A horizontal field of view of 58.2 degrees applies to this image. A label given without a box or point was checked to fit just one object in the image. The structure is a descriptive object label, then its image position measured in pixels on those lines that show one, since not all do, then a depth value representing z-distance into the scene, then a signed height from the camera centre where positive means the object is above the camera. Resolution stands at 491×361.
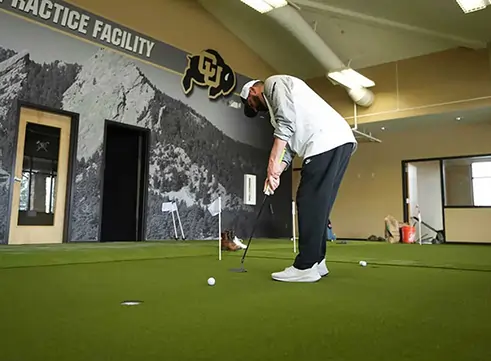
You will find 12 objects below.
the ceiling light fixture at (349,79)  8.91 +2.96
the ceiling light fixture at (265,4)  7.01 +3.46
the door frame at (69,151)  6.06 +0.97
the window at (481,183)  10.48 +0.96
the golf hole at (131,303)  1.61 -0.31
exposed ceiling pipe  7.99 +3.55
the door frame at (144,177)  7.62 +0.72
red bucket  9.34 -0.26
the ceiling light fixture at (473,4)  6.26 +3.12
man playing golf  2.33 +0.37
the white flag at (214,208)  3.99 +0.11
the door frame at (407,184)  10.66 +0.95
